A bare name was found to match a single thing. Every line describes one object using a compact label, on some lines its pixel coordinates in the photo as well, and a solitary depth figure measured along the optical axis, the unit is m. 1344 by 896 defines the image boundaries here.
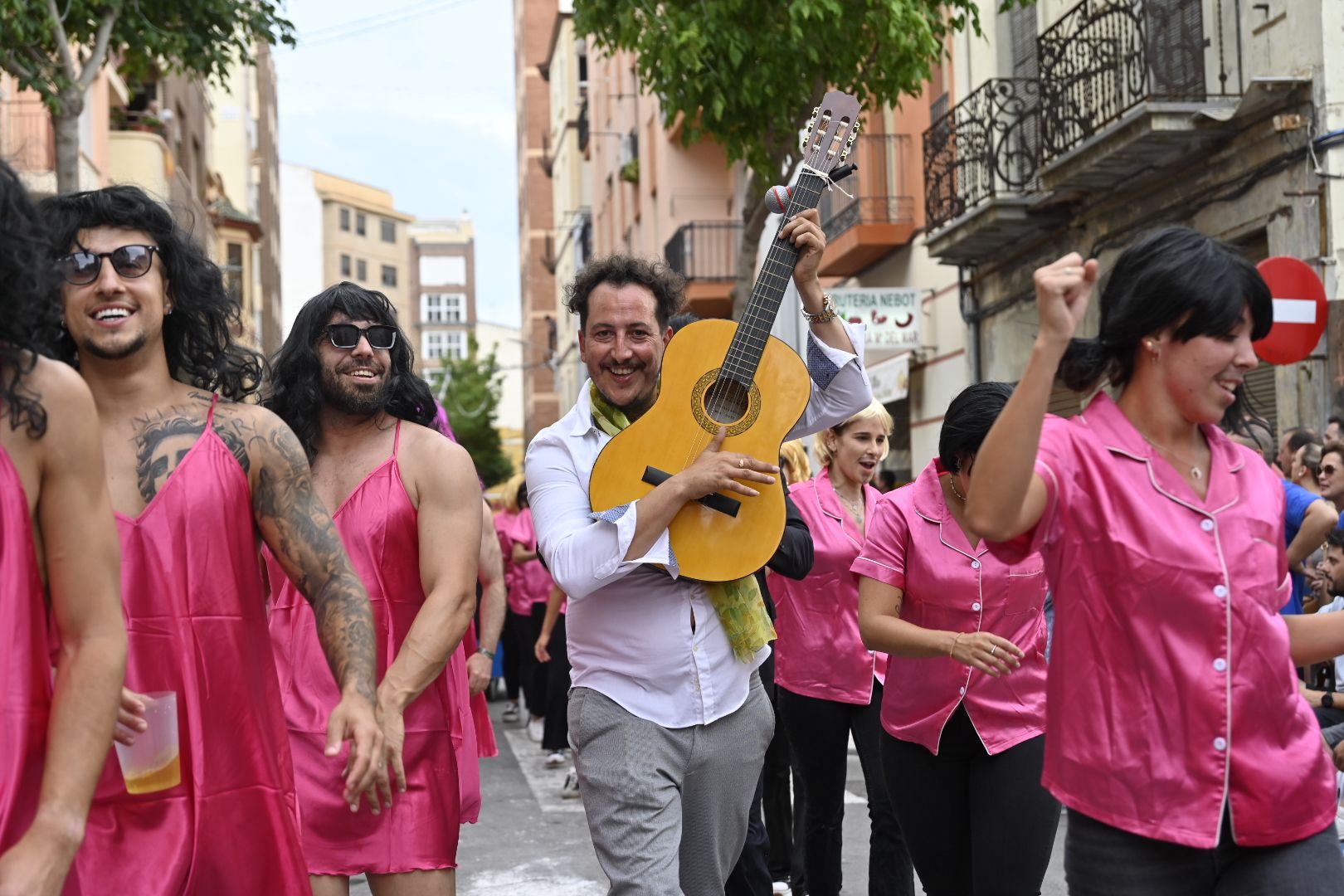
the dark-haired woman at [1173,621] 3.23
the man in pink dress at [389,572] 4.51
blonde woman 6.64
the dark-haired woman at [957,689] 4.92
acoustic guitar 4.59
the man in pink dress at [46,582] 2.72
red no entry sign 10.38
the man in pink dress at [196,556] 3.35
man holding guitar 4.43
